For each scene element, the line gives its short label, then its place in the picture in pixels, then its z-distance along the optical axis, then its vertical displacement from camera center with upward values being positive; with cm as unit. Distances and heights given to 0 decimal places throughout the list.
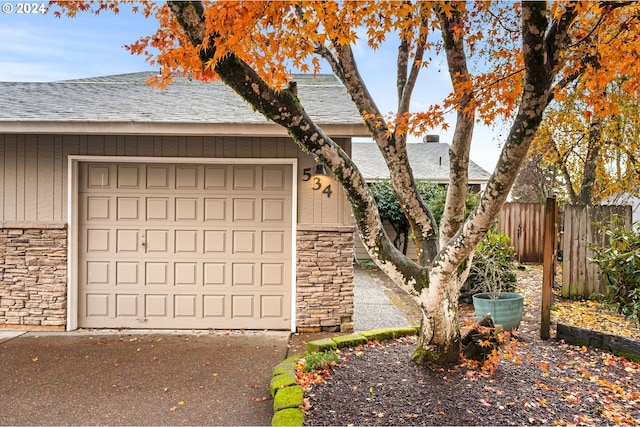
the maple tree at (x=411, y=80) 318 +107
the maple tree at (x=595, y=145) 900 +142
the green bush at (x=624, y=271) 521 -62
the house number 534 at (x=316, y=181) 593 +35
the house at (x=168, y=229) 593 -28
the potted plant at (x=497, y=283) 545 -97
